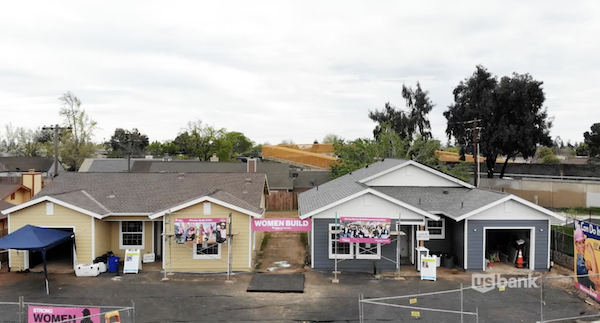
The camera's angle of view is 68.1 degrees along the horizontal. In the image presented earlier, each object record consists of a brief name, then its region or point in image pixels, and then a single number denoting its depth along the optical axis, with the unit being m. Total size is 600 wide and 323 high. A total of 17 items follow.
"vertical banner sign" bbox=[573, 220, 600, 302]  15.15
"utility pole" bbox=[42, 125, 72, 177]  34.17
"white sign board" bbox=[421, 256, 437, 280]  18.45
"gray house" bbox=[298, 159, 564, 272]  19.72
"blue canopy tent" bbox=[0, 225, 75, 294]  17.41
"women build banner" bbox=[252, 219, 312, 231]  19.06
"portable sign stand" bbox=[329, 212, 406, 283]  18.72
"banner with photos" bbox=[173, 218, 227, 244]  18.97
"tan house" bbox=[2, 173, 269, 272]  19.53
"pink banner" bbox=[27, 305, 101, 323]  11.75
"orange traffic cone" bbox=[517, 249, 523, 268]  20.31
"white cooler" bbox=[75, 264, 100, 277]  18.97
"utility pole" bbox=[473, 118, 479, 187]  32.17
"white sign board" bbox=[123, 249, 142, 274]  19.47
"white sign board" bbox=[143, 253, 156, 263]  20.97
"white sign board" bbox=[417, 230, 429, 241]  19.17
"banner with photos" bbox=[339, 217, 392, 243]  19.00
